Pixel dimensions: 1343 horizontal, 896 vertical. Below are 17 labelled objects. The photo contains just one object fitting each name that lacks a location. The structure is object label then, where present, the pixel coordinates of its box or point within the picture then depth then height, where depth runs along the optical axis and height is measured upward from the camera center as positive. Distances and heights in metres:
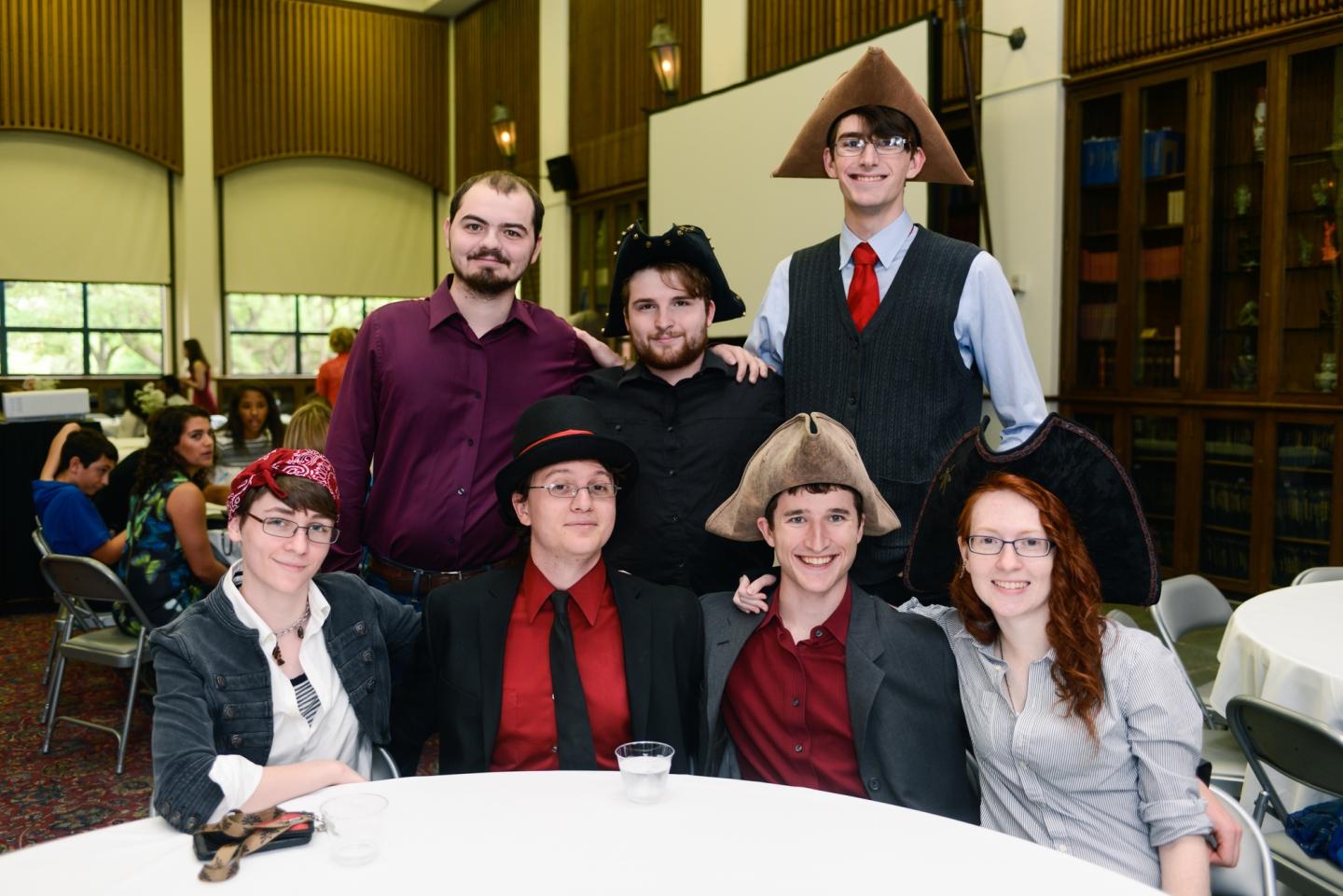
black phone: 1.38 -0.56
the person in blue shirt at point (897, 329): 2.38 +0.16
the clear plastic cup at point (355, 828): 1.36 -0.53
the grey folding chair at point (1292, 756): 2.06 -0.70
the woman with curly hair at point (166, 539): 3.99 -0.51
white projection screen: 7.75 +1.80
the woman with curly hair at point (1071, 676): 1.72 -0.45
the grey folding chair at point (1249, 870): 1.64 -0.71
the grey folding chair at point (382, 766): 2.07 -0.69
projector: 6.36 -0.03
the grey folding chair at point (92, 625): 3.79 -0.86
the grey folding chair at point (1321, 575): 3.55 -0.56
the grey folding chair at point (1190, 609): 3.27 -0.64
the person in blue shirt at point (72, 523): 4.67 -0.53
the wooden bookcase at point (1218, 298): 5.58 +0.57
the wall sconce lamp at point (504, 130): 11.21 +2.82
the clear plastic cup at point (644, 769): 1.52 -0.51
